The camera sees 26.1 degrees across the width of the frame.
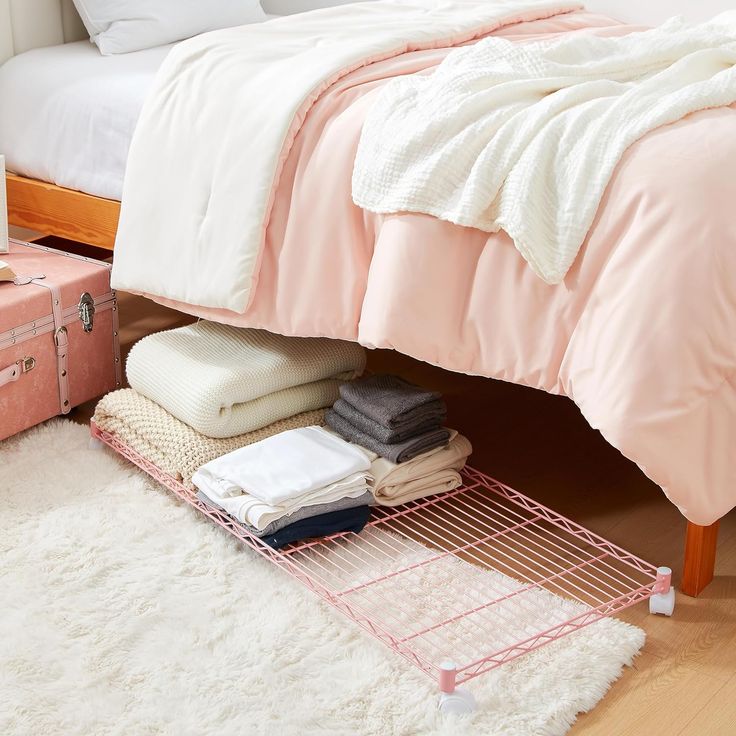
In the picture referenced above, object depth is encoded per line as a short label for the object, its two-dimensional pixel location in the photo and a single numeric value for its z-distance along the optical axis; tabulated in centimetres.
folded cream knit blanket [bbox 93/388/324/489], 267
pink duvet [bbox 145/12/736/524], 225
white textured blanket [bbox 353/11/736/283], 234
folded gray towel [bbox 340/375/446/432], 262
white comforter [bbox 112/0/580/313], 272
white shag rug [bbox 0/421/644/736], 217
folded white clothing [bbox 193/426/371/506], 249
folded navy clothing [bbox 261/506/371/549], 248
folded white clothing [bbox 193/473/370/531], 246
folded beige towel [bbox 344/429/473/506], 259
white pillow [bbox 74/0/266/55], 348
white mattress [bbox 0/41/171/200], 315
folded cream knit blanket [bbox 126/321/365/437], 269
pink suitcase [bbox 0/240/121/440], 283
